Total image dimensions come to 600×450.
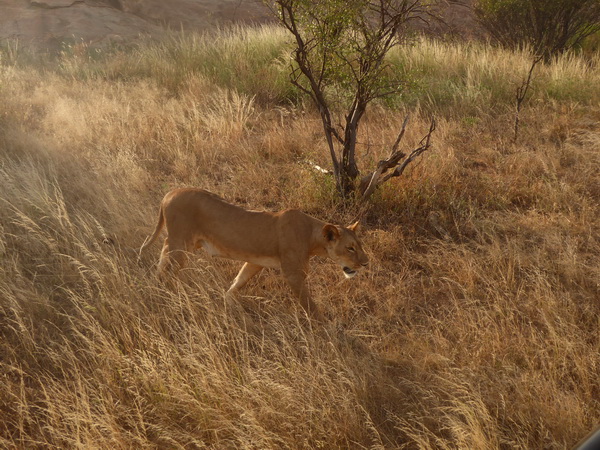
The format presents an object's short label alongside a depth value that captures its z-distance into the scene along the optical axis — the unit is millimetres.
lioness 4250
